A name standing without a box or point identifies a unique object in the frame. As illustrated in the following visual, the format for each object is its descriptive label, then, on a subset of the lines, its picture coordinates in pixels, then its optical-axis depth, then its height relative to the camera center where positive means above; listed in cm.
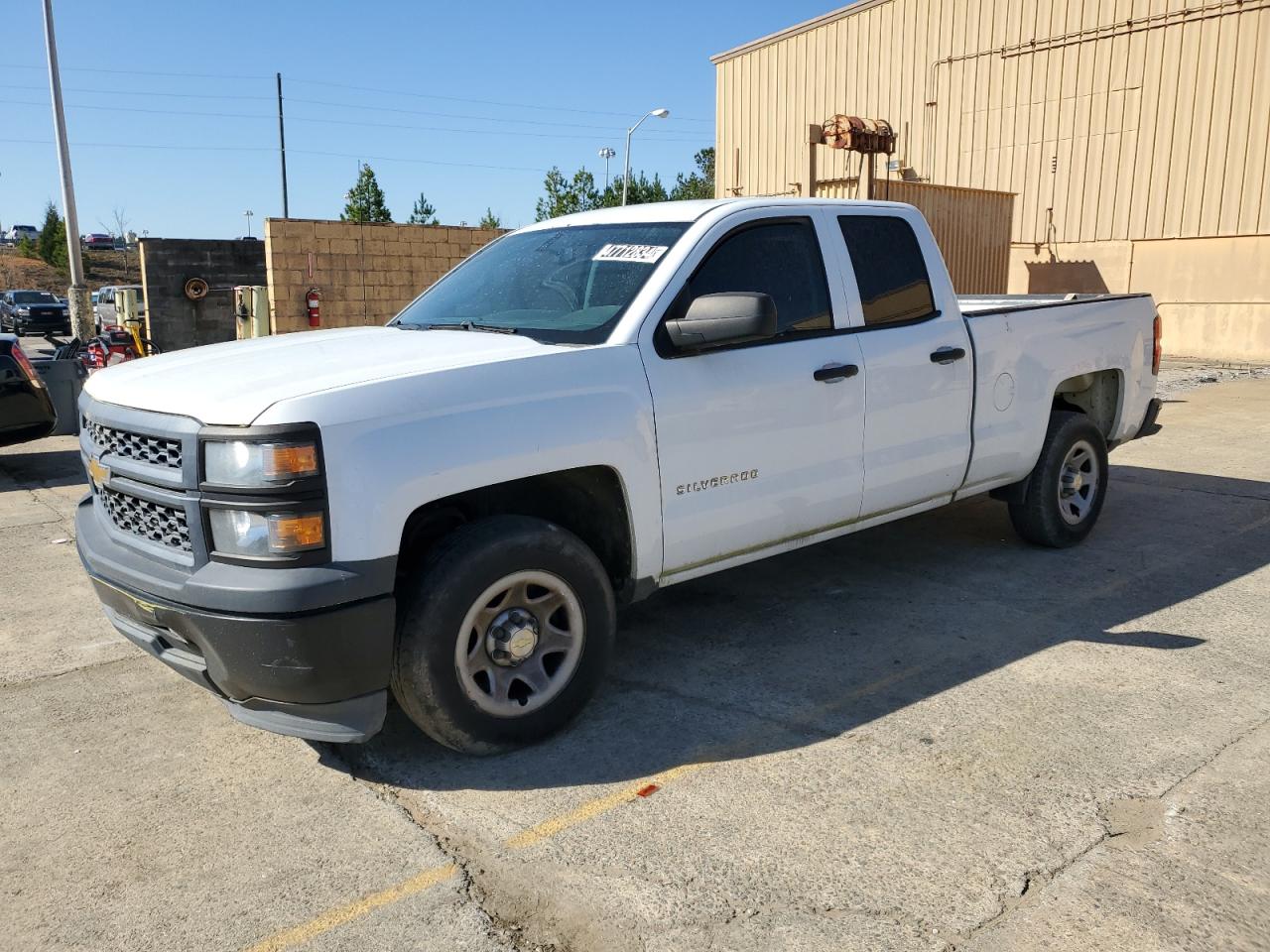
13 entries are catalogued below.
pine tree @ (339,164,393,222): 5369 +458
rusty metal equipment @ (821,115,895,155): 1546 +218
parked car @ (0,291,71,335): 3434 -96
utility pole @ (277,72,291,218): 5112 +636
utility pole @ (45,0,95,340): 1934 +139
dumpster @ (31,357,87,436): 937 -91
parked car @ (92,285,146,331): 3036 -70
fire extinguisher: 1499 -29
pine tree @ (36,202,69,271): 6619 +274
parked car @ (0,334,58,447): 856 -93
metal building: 1853 +304
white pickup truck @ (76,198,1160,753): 318 -59
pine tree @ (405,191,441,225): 6184 +425
